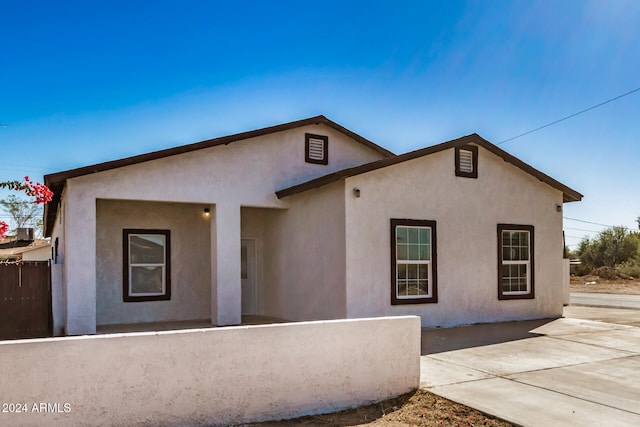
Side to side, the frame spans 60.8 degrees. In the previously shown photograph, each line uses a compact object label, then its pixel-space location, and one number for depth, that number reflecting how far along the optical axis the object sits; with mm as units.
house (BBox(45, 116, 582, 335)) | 11711
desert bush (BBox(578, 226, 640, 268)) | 40000
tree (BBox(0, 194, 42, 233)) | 56312
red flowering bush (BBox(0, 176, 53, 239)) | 6125
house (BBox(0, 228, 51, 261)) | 28345
